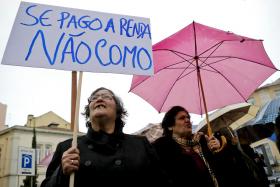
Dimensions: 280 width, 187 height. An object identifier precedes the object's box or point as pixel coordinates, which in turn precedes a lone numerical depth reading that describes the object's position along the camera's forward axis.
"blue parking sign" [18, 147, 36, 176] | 8.95
